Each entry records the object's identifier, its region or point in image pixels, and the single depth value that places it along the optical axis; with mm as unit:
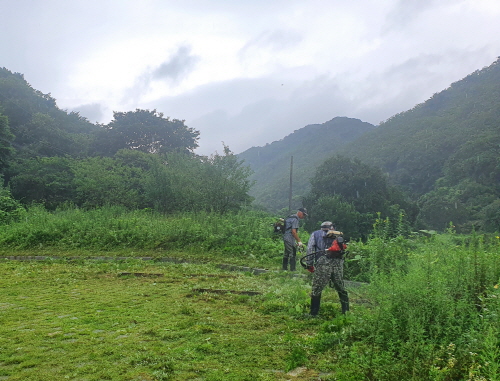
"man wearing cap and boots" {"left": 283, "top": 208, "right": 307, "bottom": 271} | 11008
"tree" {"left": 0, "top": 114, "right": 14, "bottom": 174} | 32391
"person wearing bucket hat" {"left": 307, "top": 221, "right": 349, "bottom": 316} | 6391
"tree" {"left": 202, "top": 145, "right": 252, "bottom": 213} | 23156
